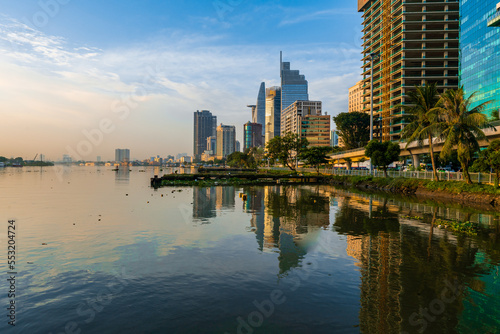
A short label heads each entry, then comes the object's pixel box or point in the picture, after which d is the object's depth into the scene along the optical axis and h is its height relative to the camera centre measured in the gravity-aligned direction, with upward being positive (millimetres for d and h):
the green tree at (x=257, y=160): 193175 +3585
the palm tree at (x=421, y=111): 48969 +8392
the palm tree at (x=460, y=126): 41250 +5121
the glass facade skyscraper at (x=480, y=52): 85500 +31562
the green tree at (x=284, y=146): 112750 +6843
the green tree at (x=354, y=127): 122688 +14636
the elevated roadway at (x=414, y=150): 45031 +3629
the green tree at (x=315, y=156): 95062 +2983
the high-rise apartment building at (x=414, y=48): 108688 +39906
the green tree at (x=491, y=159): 35872 +896
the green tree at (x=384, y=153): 63344 +2582
